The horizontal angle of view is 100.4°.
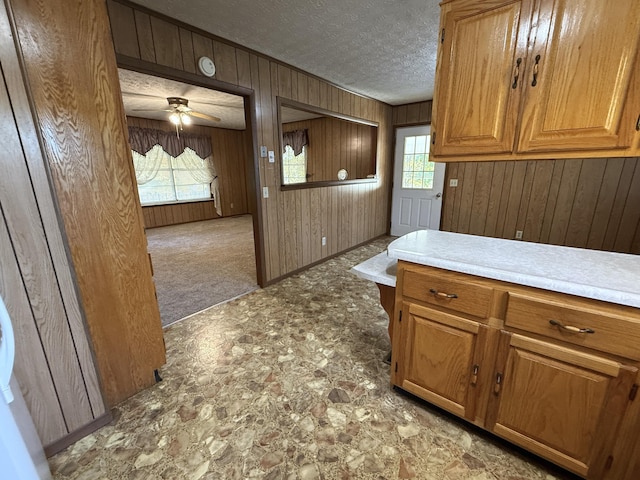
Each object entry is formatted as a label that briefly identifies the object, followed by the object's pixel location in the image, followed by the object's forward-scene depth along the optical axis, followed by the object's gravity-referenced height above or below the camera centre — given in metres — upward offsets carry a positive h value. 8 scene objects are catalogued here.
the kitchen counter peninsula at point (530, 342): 0.95 -0.69
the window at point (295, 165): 6.65 +0.23
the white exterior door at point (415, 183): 4.60 -0.17
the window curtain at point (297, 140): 6.42 +0.82
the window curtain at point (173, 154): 5.85 +0.48
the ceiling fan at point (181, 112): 3.84 +0.95
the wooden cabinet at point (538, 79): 1.05 +0.41
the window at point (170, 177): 6.09 -0.04
